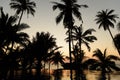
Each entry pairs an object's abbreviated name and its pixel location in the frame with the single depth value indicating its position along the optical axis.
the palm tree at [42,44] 18.53
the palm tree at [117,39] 16.38
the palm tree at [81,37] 19.79
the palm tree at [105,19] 19.38
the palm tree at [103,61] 21.89
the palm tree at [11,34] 12.92
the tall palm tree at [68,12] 15.75
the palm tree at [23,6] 16.66
